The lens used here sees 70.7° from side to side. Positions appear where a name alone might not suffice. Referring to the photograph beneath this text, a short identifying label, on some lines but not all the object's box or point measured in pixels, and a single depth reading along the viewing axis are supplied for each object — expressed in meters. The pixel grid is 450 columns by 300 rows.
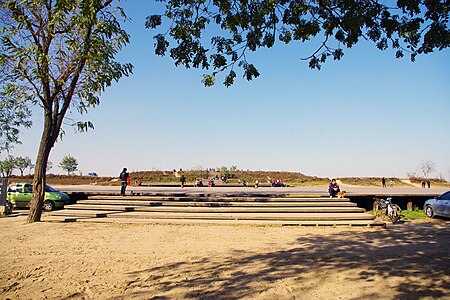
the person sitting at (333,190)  16.39
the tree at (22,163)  90.49
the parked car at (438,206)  14.36
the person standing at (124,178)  17.19
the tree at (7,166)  51.83
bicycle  13.34
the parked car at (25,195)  17.36
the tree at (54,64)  11.36
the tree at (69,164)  99.44
